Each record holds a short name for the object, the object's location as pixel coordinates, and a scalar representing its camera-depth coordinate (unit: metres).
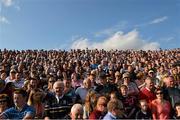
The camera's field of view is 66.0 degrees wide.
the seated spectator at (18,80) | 4.87
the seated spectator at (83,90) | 4.10
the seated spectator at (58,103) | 3.73
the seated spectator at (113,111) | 2.89
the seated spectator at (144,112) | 3.66
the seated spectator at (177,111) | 3.60
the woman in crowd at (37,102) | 3.39
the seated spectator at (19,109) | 2.95
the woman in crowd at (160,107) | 3.74
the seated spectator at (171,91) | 4.06
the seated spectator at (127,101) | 3.76
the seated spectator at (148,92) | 4.00
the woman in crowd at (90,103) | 3.40
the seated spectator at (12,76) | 5.02
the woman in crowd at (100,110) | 3.14
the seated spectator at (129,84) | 4.35
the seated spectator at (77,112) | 2.95
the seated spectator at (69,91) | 4.02
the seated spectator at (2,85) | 3.80
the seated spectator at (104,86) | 4.24
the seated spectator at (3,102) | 3.00
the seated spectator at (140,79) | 4.94
